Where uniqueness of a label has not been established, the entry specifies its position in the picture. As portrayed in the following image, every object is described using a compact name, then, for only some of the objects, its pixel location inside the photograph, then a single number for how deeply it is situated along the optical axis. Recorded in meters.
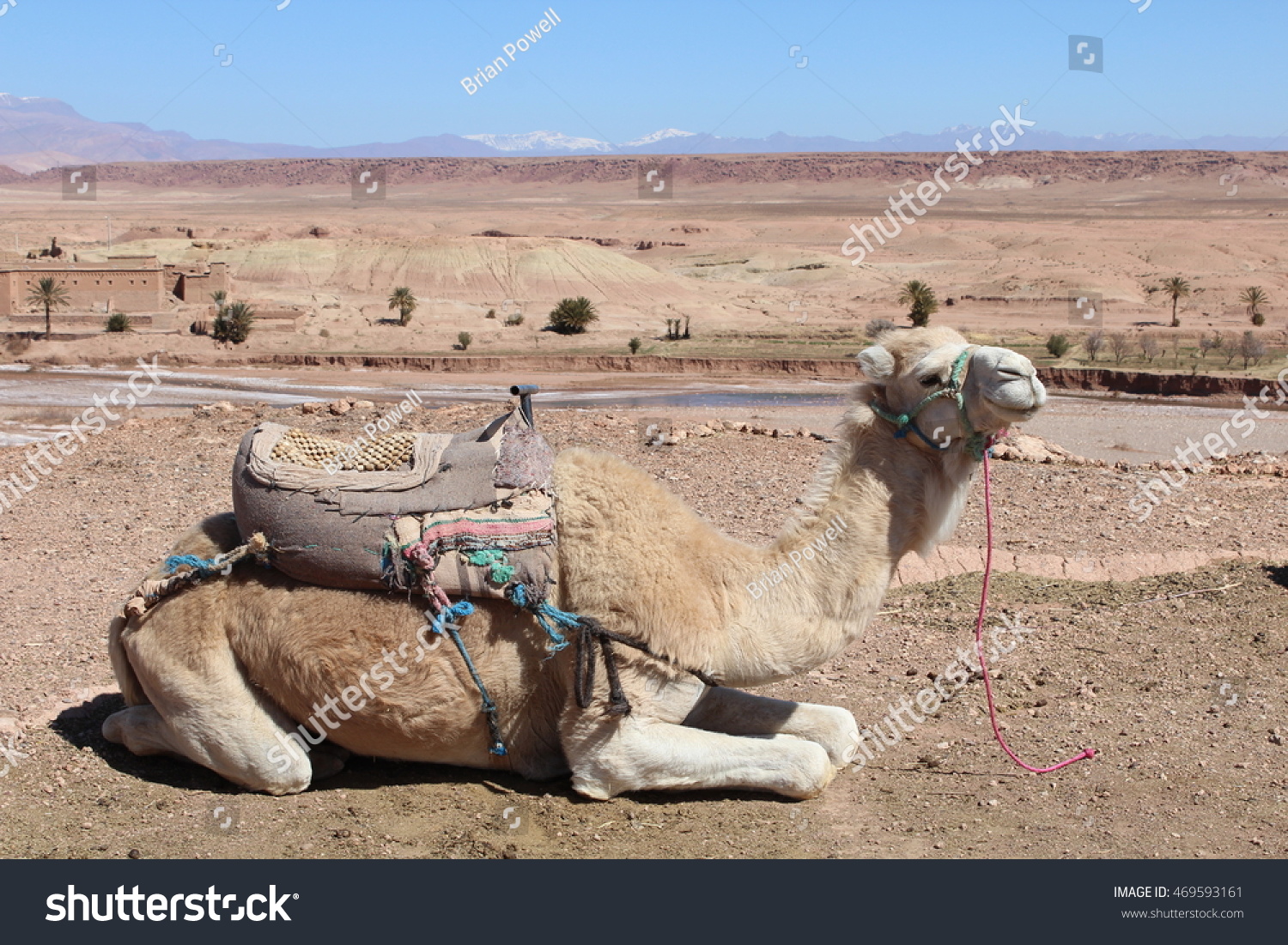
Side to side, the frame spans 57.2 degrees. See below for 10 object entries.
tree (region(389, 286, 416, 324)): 51.25
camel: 4.98
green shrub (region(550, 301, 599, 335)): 50.06
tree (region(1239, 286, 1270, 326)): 50.94
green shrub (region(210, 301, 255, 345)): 43.81
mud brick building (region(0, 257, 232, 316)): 48.84
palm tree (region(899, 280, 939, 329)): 47.78
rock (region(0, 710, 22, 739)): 5.94
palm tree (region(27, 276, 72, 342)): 44.66
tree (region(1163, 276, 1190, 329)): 52.12
